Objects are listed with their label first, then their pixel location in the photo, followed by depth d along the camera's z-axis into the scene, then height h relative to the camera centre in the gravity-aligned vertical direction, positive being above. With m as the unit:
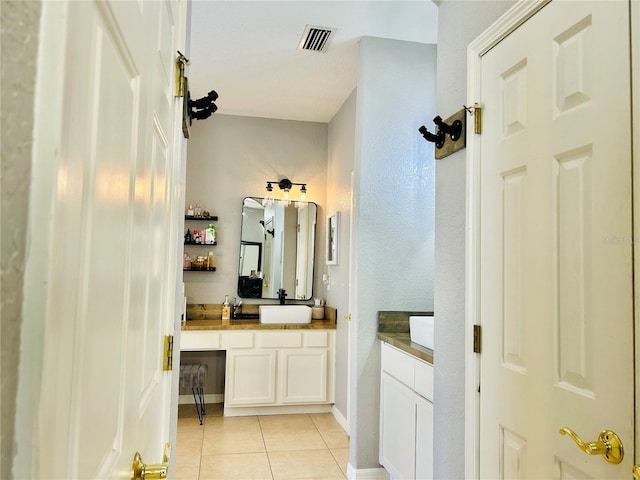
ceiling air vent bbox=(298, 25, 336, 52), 2.95 +1.54
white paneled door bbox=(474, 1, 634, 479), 1.04 +0.09
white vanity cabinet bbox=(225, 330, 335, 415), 4.05 -0.90
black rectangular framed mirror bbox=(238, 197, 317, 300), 4.67 +0.21
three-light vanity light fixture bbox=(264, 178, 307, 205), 4.69 +0.80
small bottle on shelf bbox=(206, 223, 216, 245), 4.54 +0.32
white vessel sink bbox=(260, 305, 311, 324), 4.27 -0.42
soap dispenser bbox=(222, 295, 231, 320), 4.44 -0.42
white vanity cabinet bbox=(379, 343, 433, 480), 2.22 -0.76
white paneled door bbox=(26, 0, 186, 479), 0.33 +0.03
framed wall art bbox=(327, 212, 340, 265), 4.20 +0.31
